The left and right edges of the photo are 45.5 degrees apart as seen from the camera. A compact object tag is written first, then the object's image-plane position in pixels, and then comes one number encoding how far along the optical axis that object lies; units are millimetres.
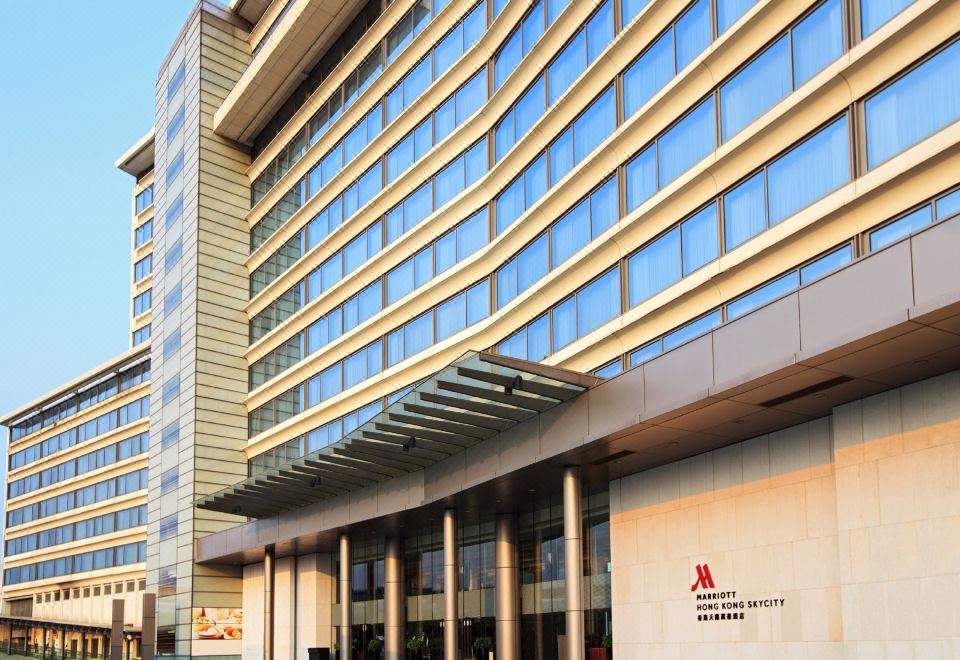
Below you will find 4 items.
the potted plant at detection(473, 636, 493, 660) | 39156
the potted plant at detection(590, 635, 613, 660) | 30812
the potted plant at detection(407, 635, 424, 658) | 43156
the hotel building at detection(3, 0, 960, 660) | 20719
